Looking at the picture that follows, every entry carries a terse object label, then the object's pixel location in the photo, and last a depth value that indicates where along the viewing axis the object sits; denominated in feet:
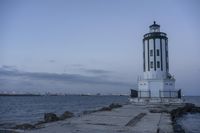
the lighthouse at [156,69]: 115.65
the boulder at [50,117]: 56.17
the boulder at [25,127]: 43.67
